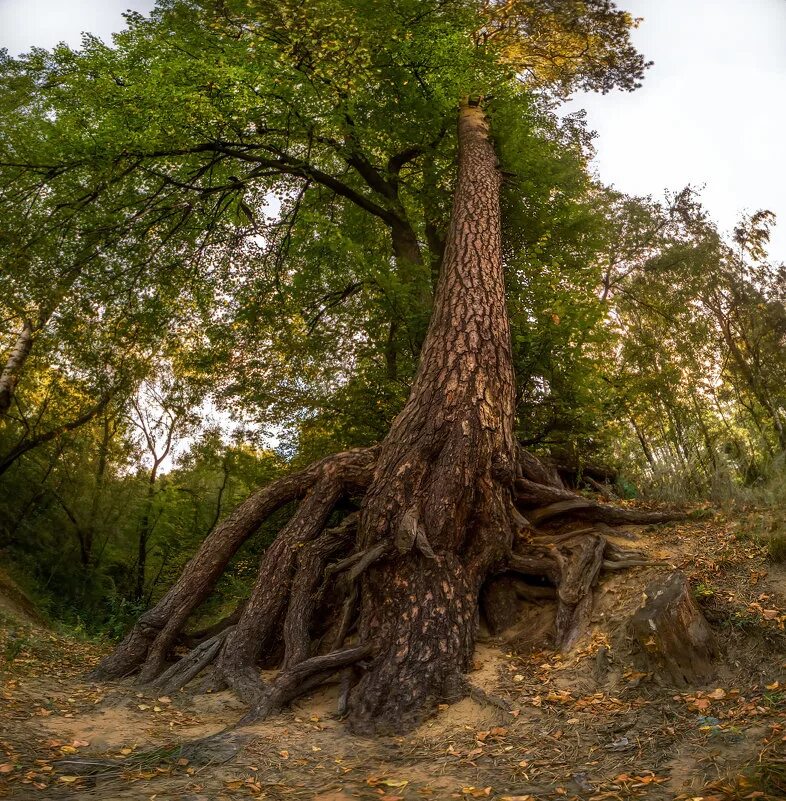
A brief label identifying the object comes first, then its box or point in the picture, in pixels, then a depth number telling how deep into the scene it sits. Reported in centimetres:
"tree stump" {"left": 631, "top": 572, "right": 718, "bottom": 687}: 368
